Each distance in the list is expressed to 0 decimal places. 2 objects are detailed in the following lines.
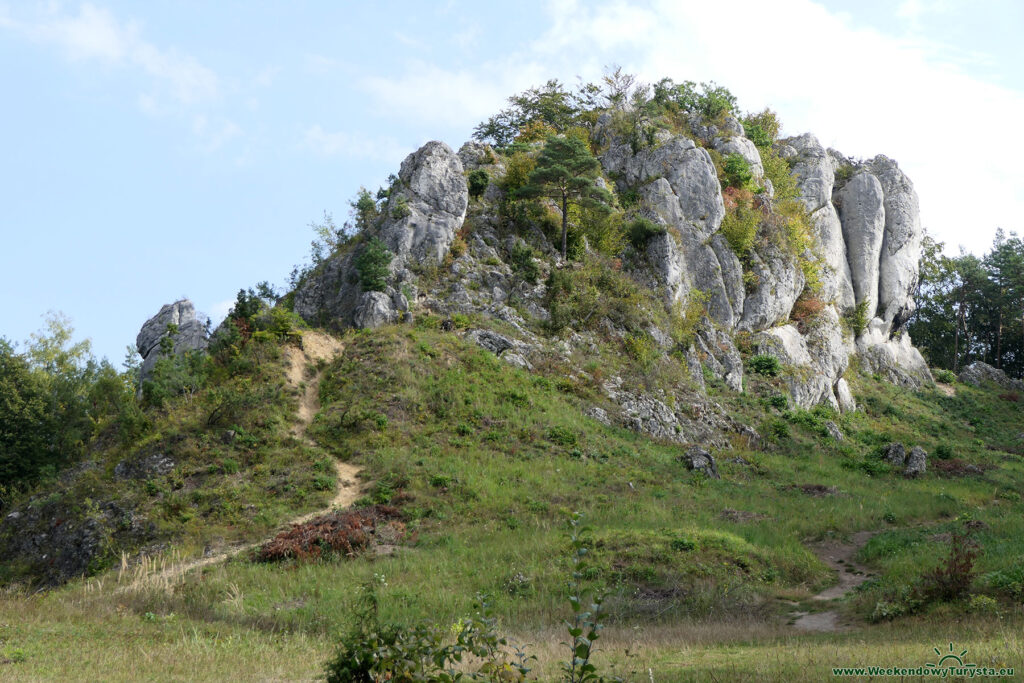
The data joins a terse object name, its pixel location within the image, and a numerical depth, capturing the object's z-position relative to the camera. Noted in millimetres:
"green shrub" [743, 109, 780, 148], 58688
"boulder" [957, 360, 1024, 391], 61031
